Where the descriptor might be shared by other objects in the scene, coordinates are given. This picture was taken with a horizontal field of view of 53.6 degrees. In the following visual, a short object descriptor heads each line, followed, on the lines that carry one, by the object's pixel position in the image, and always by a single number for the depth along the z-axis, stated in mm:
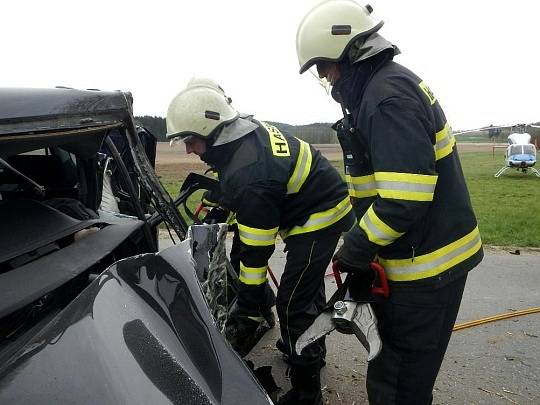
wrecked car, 1206
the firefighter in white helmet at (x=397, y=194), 1985
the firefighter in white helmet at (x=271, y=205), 2807
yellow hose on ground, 4076
